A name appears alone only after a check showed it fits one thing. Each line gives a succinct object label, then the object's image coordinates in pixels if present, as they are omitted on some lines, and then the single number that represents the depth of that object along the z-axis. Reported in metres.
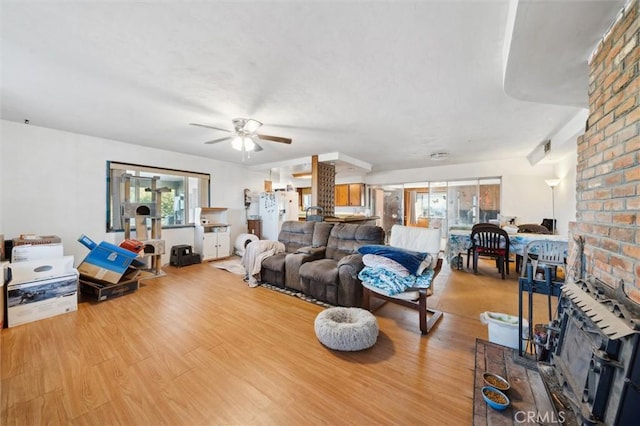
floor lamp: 4.93
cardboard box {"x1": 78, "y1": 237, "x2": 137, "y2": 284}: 3.11
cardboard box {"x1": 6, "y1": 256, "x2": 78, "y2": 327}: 2.41
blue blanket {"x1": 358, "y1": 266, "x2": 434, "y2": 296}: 2.36
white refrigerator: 5.91
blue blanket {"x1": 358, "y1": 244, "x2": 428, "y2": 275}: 2.45
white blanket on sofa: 3.70
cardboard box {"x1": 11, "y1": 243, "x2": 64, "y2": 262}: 2.77
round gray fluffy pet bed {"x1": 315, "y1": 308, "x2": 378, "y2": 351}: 1.98
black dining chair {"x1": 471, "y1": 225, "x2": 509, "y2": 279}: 4.06
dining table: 4.05
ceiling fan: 3.06
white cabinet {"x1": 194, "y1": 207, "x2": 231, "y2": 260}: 5.28
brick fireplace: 0.98
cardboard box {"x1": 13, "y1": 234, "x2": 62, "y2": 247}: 3.00
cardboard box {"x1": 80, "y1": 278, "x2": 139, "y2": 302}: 3.04
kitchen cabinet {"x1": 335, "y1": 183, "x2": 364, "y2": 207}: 7.73
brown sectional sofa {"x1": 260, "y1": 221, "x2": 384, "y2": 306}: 2.82
